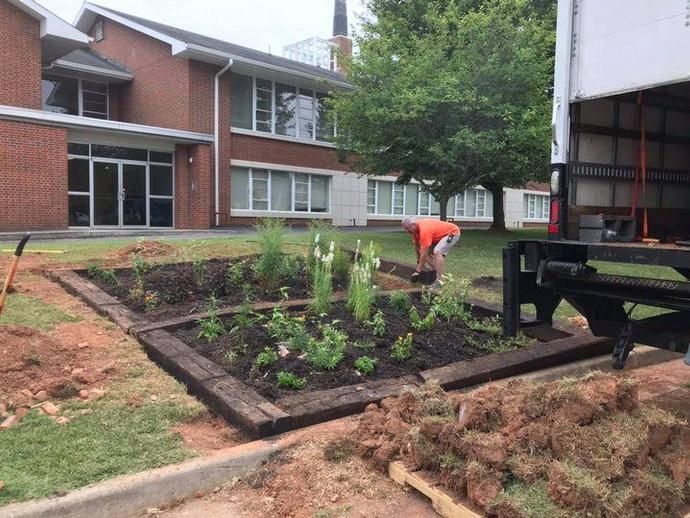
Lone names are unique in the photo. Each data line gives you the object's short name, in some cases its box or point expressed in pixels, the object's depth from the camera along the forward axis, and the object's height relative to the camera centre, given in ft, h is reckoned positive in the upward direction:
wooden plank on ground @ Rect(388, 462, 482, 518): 9.46 -4.54
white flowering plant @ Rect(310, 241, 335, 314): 19.93 -2.29
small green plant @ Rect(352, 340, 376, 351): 17.22 -3.59
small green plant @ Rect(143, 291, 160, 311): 20.76 -2.91
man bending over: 27.07 -0.64
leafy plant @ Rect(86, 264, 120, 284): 24.10 -2.30
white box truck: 12.10 +1.31
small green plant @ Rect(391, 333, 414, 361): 16.87 -3.62
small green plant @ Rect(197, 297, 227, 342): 17.51 -3.22
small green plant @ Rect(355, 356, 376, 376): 15.75 -3.82
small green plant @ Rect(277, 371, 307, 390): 14.51 -3.94
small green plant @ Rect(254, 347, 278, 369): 15.46 -3.63
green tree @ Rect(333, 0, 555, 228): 40.96 +8.73
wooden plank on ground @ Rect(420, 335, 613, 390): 15.93 -3.98
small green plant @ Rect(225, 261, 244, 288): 23.81 -2.26
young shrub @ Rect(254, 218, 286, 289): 23.88 -1.53
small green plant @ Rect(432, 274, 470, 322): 20.75 -2.77
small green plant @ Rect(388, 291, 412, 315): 21.52 -2.94
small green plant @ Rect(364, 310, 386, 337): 18.48 -3.24
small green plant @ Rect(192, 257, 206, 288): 23.36 -2.11
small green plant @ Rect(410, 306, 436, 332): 19.33 -3.24
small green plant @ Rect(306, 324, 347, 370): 15.56 -3.46
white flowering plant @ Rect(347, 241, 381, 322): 19.60 -2.24
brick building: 52.85 +9.04
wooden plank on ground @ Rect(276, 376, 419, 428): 13.09 -4.15
